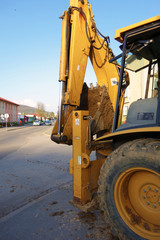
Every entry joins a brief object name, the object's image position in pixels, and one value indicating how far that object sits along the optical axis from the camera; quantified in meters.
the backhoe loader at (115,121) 1.96
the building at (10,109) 49.37
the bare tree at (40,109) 86.62
